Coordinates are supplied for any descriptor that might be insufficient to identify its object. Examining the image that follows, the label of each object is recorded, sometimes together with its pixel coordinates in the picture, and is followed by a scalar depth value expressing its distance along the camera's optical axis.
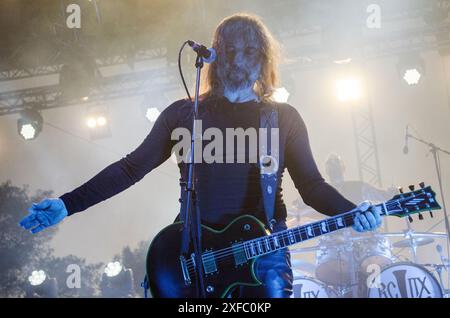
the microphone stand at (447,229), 6.04
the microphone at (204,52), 2.53
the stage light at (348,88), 8.55
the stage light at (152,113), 8.95
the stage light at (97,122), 9.80
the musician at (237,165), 2.46
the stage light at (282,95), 8.09
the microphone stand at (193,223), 2.22
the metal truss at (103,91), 8.89
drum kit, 6.14
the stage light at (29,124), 9.13
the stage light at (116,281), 8.98
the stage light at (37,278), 9.52
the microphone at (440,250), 6.53
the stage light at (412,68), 8.11
